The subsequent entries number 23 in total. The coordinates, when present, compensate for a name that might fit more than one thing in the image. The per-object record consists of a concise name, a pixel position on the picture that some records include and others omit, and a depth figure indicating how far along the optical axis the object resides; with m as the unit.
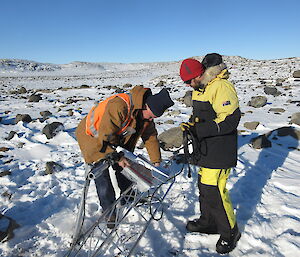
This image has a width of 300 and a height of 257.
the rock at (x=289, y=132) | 5.81
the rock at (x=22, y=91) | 17.31
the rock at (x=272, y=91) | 11.76
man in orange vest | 2.27
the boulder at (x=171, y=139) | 5.61
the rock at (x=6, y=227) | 2.79
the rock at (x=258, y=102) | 9.66
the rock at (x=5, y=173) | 4.25
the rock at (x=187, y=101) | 10.46
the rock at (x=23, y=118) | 7.85
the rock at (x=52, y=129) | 6.29
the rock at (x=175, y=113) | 9.05
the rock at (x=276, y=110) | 8.58
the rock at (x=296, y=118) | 6.63
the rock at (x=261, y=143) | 5.34
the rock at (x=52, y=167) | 4.41
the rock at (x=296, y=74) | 16.18
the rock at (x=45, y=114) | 8.78
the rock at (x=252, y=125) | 6.81
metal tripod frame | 2.40
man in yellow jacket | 2.20
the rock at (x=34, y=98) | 12.59
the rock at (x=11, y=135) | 6.28
